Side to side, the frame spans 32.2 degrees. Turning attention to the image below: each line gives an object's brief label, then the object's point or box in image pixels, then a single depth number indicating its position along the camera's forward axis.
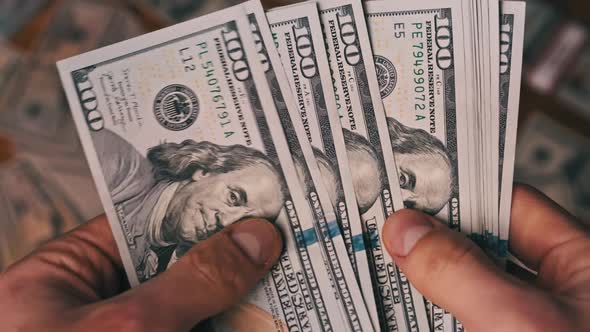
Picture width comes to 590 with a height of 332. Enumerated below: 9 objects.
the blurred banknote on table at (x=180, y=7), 0.38
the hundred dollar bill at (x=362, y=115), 0.32
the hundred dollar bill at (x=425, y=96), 0.32
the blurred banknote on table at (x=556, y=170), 0.38
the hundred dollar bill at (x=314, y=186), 0.32
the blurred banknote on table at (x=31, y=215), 0.39
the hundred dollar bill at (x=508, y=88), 0.32
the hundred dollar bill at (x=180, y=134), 0.32
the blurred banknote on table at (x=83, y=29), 0.38
